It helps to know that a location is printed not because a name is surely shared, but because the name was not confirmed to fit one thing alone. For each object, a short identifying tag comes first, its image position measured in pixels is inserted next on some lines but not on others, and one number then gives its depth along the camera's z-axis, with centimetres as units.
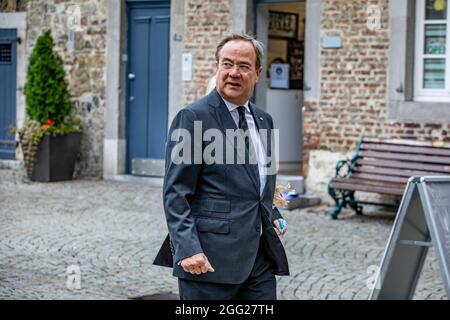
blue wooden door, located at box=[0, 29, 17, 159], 1570
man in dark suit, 414
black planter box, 1432
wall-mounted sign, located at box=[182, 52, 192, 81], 1388
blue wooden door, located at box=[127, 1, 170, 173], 1448
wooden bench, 1148
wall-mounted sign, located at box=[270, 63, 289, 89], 1426
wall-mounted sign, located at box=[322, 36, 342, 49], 1255
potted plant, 1432
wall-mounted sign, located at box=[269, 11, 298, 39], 1423
